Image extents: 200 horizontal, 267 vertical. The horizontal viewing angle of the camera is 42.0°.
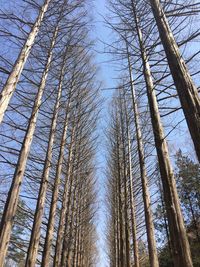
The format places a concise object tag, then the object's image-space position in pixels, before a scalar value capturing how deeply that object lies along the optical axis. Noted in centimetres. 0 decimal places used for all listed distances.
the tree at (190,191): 1977
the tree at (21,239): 555
